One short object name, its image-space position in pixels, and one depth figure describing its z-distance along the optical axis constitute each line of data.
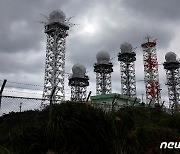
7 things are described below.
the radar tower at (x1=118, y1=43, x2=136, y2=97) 51.71
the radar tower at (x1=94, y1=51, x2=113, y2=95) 53.93
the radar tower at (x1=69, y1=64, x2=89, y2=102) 51.58
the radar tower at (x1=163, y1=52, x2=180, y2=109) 53.44
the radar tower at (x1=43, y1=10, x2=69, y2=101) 39.92
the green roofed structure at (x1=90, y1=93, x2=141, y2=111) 23.63
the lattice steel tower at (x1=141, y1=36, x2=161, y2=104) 45.15
